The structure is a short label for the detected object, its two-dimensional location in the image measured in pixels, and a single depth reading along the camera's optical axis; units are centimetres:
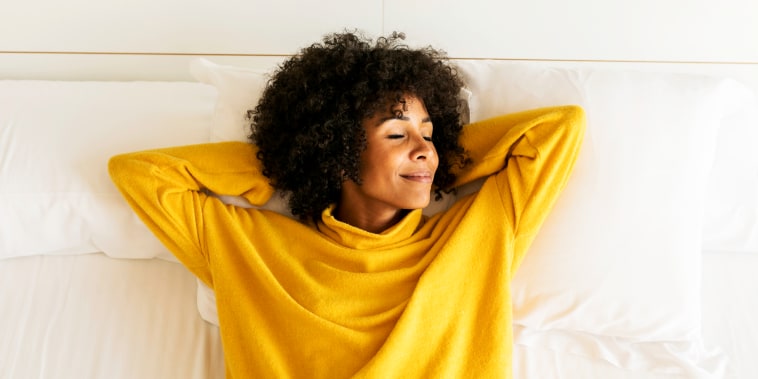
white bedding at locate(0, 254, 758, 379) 120
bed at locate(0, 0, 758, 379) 117
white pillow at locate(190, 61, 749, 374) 116
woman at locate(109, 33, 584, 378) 110
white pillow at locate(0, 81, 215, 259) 130
